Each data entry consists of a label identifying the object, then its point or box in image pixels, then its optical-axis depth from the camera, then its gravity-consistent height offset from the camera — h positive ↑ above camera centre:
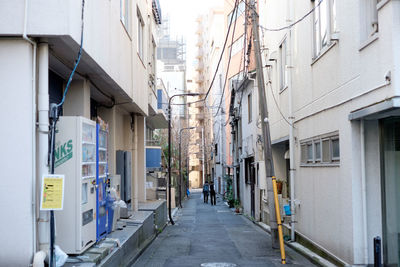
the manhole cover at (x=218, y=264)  10.78 -2.29
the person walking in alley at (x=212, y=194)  39.31 -2.45
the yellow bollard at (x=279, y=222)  11.02 -1.45
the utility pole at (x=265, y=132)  12.72 +0.85
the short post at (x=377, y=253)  5.96 -1.15
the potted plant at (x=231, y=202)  34.24 -2.76
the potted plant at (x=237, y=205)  30.20 -2.72
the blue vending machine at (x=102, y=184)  8.89 -0.36
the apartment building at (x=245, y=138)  21.95 +1.42
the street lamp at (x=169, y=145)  24.46 +1.05
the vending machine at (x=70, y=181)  7.53 -0.23
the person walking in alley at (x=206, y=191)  41.75 -2.34
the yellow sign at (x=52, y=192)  6.07 -0.32
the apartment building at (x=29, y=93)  6.44 +1.03
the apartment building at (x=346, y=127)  7.75 +0.71
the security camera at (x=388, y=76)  7.05 +1.26
